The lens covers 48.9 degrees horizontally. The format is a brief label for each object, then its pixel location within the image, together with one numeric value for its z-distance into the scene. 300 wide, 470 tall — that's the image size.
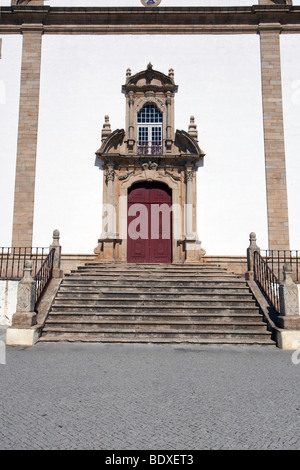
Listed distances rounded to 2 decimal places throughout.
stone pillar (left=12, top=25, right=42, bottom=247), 11.62
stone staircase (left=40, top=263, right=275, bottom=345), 6.96
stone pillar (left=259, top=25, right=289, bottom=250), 11.52
